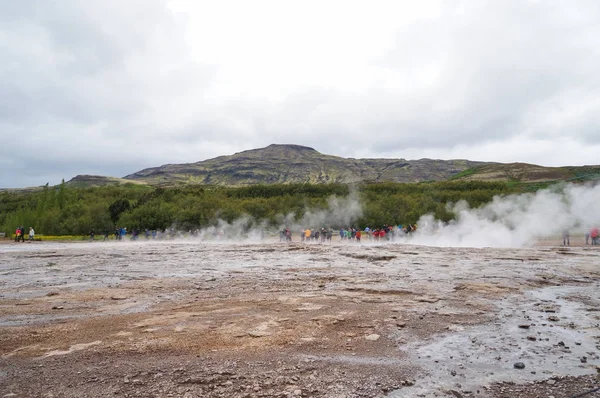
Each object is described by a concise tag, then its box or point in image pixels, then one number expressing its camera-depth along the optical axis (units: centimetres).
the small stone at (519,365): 616
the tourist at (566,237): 3196
